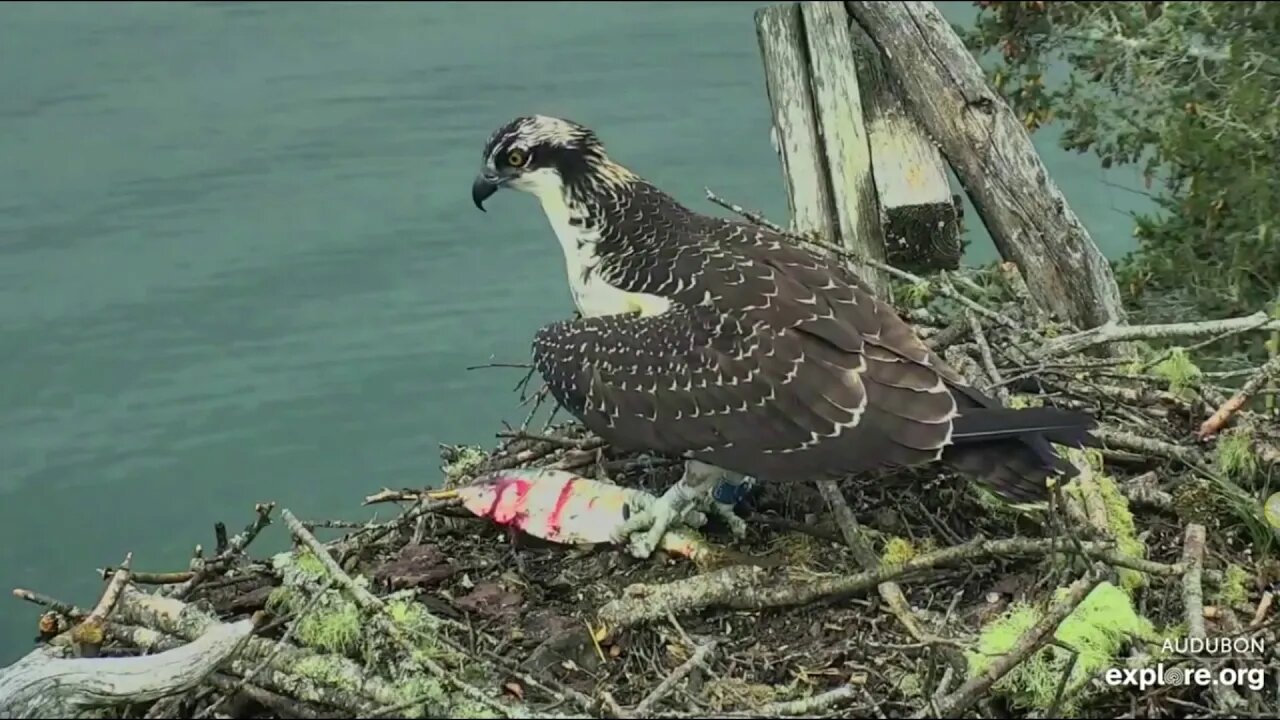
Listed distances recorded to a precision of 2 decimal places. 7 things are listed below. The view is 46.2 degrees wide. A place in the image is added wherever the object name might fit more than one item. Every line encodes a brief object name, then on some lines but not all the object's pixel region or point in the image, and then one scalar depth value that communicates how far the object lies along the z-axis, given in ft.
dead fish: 16.74
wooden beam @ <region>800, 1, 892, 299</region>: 21.16
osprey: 15.19
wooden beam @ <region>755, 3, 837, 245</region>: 21.77
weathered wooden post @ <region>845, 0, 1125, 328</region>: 21.27
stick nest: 13.62
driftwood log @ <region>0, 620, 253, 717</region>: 13.34
